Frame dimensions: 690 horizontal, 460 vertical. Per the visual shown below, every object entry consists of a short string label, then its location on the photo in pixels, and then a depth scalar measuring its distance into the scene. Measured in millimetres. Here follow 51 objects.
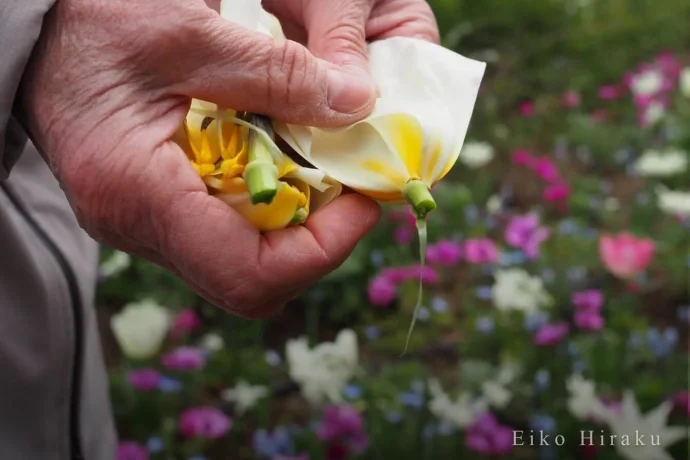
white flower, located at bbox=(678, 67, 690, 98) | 1774
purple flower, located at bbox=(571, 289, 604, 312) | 1247
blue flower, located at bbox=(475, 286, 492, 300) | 1310
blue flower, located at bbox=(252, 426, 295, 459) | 1057
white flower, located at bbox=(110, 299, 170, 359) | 1131
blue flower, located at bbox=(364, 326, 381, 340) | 1280
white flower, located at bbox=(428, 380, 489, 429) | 1048
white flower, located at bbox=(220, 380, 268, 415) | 1115
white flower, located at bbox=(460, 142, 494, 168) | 1576
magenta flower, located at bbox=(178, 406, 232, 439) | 1098
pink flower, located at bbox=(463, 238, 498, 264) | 1355
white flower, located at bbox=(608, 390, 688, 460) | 965
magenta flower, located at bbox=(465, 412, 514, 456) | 1041
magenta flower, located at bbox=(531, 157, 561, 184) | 1572
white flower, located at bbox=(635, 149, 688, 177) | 1514
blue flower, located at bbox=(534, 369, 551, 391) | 1113
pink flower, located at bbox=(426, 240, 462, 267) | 1366
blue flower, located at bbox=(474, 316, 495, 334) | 1222
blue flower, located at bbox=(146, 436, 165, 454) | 1065
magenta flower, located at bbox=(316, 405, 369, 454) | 1058
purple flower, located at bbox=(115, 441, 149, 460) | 1054
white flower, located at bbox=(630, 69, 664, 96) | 1793
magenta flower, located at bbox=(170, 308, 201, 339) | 1230
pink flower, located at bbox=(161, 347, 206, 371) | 1156
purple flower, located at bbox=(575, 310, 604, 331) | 1213
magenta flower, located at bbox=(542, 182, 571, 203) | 1506
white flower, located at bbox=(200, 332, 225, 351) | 1204
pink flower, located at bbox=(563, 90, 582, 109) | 1833
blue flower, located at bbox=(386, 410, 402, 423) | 1045
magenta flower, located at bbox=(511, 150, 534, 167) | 1609
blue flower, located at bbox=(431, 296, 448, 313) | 1294
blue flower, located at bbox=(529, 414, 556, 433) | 1057
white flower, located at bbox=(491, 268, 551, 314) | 1222
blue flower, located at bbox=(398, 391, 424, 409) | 1065
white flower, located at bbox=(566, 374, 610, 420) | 1015
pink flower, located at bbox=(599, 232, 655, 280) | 1256
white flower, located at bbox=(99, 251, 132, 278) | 1291
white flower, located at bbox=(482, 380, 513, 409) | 1102
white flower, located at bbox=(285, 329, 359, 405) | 1104
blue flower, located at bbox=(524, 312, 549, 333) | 1191
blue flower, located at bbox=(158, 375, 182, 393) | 1110
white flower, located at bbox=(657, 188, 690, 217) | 1373
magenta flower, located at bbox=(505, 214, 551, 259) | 1365
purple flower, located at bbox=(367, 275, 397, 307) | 1306
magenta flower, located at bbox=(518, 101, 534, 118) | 1797
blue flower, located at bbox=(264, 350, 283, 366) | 1212
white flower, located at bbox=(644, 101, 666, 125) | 1716
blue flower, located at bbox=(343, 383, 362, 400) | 1105
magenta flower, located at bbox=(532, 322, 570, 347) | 1166
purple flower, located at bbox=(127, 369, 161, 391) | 1123
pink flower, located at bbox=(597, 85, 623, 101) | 1856
